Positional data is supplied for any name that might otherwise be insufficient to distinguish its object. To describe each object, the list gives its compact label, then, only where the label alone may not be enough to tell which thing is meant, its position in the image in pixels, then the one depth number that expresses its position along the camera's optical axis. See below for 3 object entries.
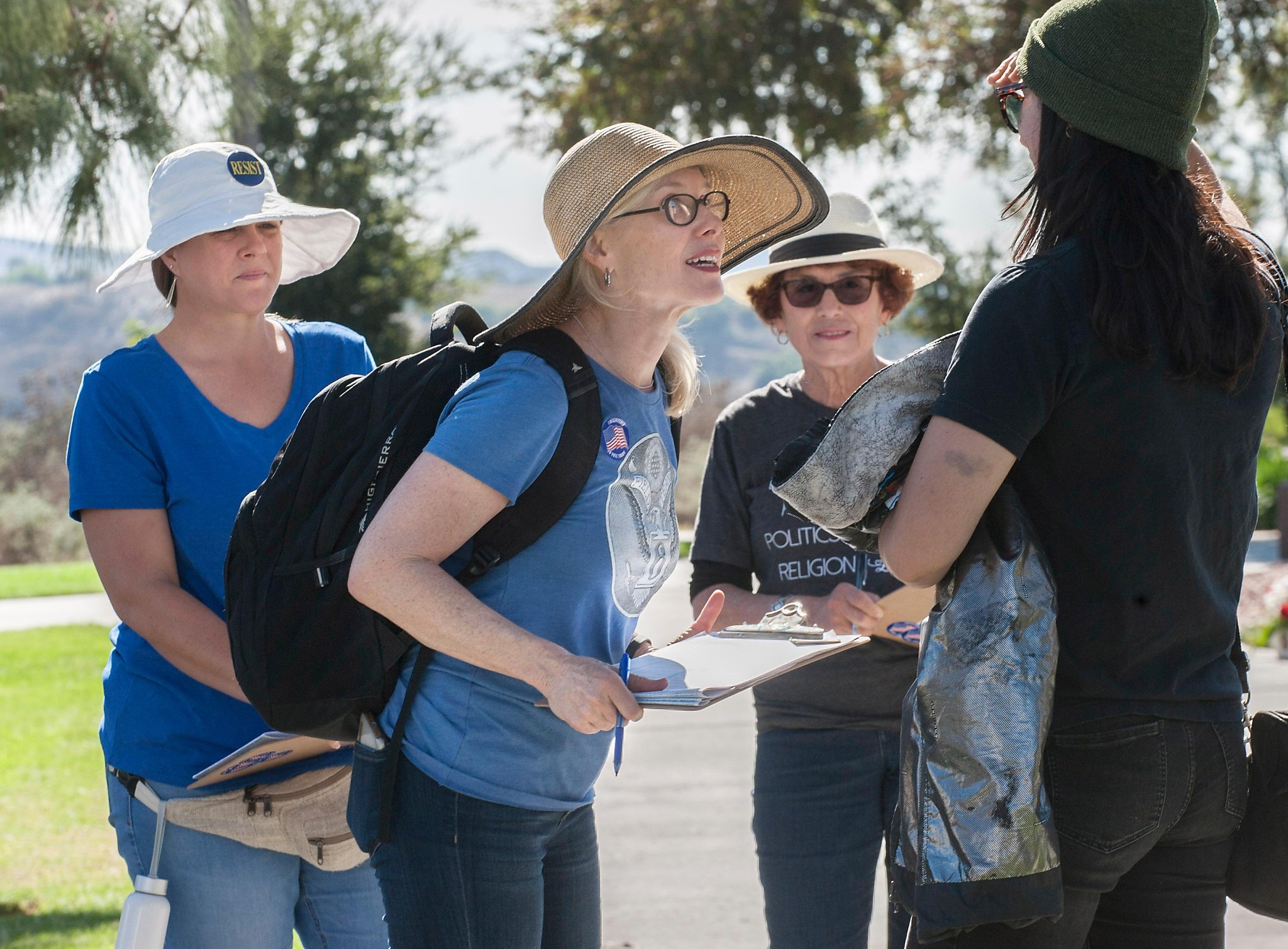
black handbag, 3.74
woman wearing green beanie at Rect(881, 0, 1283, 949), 3.69
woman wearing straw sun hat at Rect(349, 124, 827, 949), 3.78
